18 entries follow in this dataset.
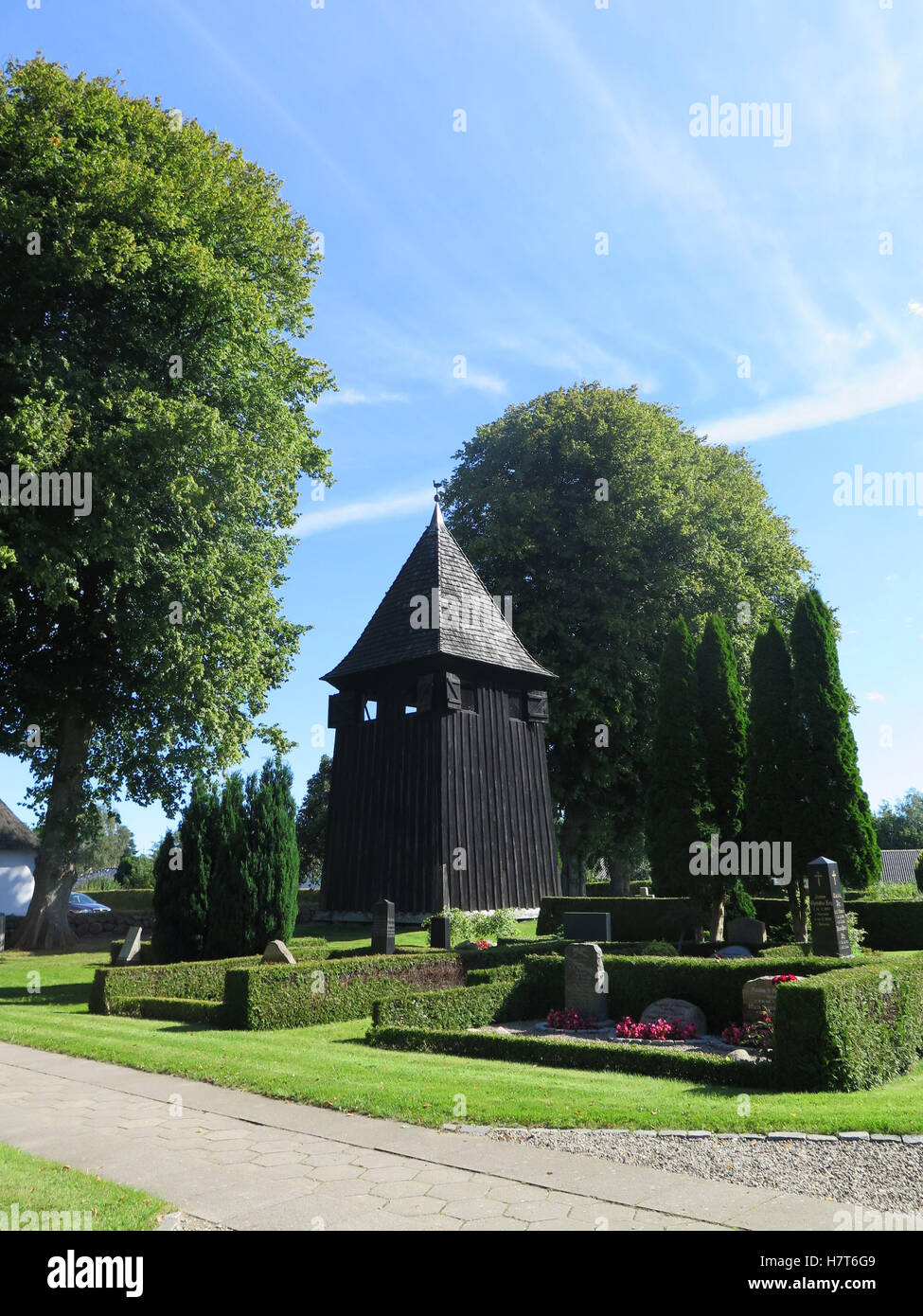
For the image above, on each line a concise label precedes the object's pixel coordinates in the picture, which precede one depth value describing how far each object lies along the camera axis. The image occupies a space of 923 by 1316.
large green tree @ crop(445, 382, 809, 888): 31.47
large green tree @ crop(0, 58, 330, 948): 21.41
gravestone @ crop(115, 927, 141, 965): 18.55
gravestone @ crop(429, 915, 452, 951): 19.06
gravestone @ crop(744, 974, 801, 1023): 12.06
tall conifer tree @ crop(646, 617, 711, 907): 21.02
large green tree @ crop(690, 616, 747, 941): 21.42
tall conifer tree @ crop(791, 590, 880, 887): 20.14
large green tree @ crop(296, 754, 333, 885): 49.50
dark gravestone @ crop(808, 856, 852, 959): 14.09
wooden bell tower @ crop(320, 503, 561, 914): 23.92
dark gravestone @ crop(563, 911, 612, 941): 18.12
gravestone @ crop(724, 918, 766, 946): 19.52
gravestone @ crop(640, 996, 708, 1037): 12.91
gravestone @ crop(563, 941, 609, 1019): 13.96
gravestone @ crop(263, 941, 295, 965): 15.67
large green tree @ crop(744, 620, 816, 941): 20.66
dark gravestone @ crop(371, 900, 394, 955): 17.39
